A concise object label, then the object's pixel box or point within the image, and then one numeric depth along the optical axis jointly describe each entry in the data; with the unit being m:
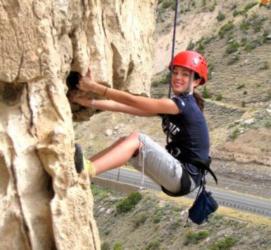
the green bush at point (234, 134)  39.40
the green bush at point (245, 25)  53.90
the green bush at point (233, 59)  48.92
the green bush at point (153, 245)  28.10
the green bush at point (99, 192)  34.36
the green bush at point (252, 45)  49.73
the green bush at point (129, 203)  31.68
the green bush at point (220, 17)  62.33
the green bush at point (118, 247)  28.45
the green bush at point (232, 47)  50.59
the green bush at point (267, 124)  38.57
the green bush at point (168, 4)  69.45
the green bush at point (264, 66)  45.68
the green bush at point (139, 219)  30.75
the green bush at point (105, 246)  29.12
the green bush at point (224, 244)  25.88
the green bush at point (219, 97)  45.20
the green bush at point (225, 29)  56.00
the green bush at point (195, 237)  27.59
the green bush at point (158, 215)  29.83
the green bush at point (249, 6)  58.33
